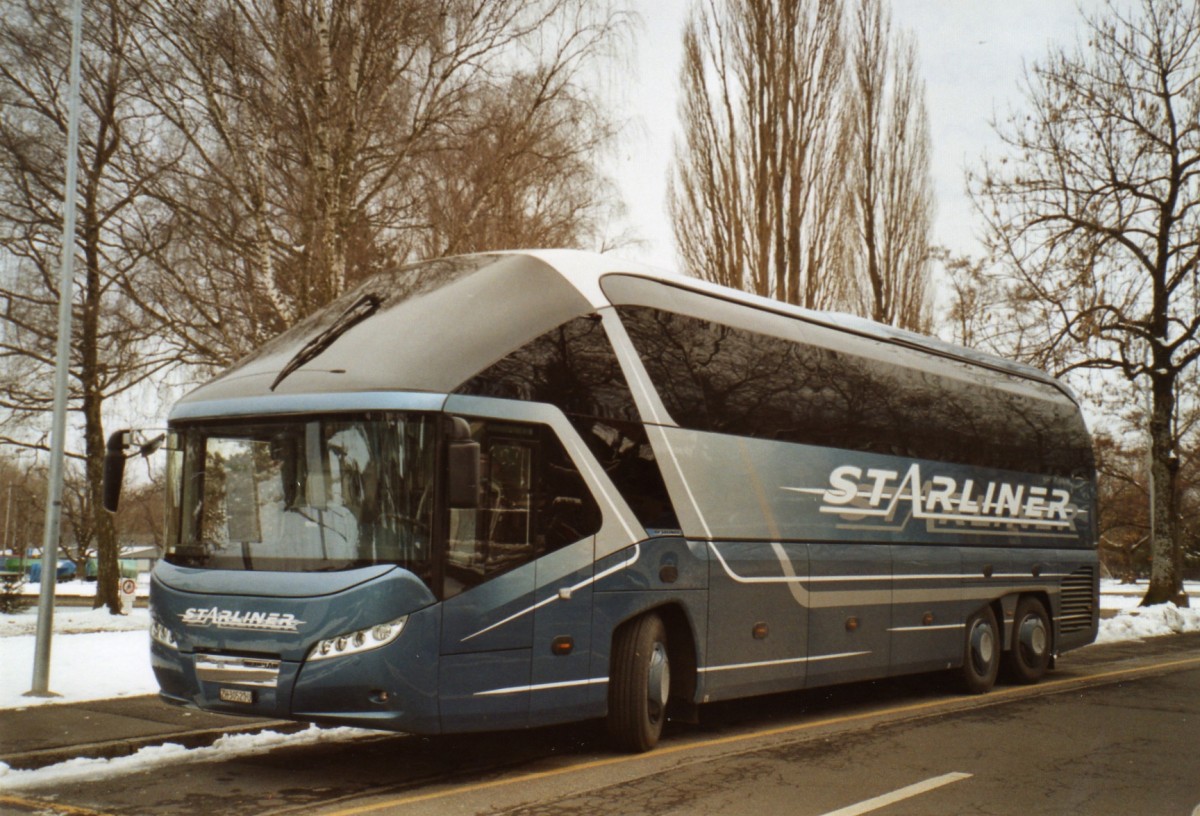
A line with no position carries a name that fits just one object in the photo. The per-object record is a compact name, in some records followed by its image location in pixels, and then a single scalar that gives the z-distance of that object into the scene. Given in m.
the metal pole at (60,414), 10.88
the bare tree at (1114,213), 26.36
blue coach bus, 7.73
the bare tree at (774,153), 27.33
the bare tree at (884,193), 28.89
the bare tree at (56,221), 19.41
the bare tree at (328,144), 15.26
